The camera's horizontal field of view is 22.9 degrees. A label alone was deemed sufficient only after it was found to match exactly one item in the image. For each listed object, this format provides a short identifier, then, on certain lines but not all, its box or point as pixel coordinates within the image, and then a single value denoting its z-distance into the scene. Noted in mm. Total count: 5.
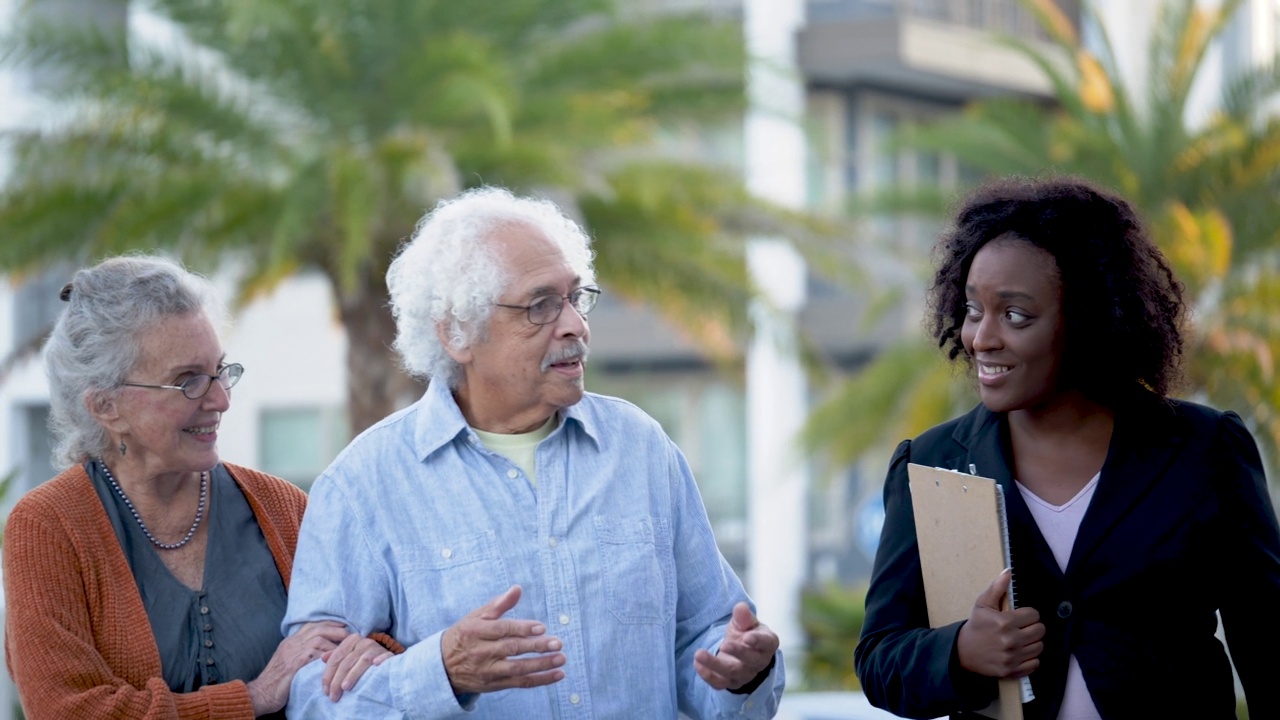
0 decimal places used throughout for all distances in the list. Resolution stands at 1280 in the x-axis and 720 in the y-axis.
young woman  6128
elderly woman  6574
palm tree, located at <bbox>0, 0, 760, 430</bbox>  20356
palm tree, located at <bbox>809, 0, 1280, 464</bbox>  23156
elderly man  6478
